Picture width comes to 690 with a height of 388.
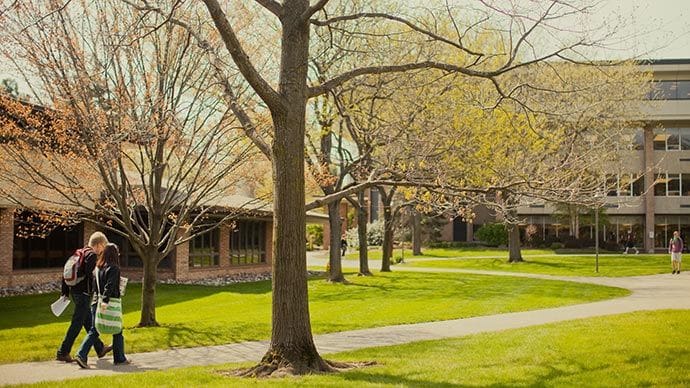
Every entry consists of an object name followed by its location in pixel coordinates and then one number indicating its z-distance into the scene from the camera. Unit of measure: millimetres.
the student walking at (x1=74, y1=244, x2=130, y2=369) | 10258
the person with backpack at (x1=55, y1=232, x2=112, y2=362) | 10727
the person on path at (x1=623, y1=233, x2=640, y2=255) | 54069
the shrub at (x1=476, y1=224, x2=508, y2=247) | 61031
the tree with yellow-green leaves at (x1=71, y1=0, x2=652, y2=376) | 9323
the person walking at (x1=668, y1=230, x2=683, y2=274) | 30273
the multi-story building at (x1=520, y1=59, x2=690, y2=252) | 52075
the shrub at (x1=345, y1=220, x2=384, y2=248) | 63369
